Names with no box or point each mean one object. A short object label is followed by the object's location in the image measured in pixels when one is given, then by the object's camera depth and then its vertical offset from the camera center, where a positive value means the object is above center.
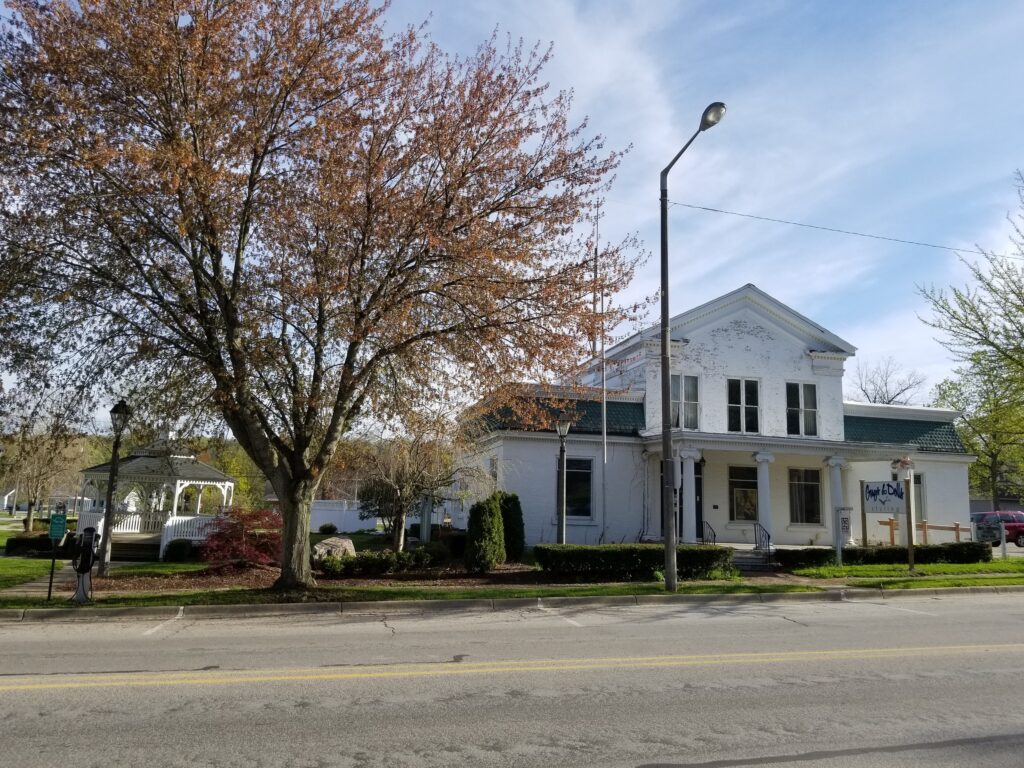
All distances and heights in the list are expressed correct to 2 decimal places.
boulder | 19.59 -0.95
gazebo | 26.59 +0.82
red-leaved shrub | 18.77 -0.74
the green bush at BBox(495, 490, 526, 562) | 20.92 -0.24
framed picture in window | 26.38 +0.75
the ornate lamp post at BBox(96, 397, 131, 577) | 14.74 +0.76
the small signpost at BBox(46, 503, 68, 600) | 13.02 -0.42
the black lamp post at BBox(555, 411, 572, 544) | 18.00 +1.41
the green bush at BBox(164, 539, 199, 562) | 23.03 -1.30
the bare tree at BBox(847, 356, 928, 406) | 57.84 +10.14
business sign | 20.25 +0.87
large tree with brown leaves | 11.95 +4.89
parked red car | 33.97 +0.33
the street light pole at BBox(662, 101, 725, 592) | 14.70 +1.25
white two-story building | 24.39 +2.56
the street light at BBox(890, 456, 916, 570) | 19.52 +0.76
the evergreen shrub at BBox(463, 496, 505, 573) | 18.11 -0.52
